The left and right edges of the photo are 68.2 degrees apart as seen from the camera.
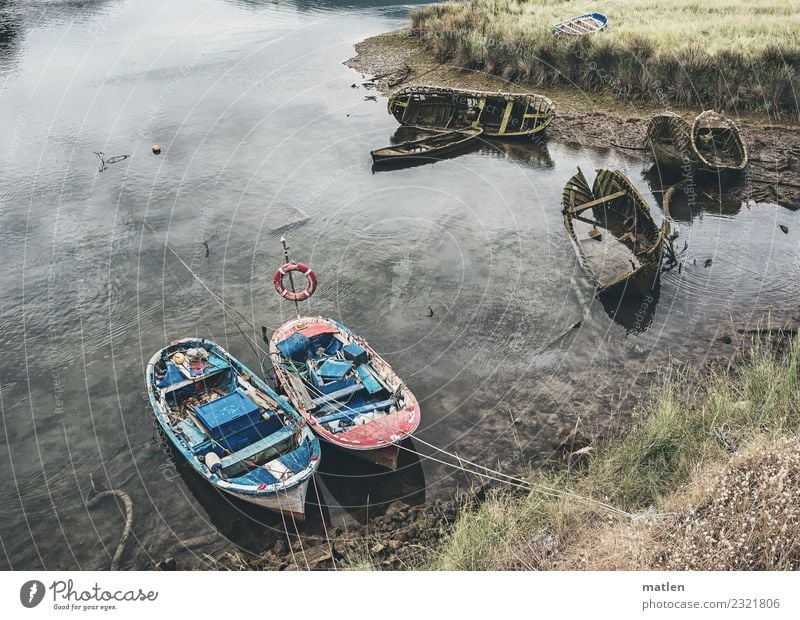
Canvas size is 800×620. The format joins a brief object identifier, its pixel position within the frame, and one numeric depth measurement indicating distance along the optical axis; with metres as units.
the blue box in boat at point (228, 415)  16.72
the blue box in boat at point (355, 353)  19.28
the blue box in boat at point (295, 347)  19.48
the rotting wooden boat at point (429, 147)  35.25
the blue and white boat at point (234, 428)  15.55
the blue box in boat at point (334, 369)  18.61
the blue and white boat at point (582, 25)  44.31
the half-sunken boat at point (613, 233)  22.50
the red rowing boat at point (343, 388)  16.75
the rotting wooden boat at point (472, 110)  37.94
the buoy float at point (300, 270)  19.73
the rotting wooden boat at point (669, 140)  31.98
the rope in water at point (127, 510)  15.33
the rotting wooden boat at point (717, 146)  30.72
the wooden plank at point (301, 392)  17.89
